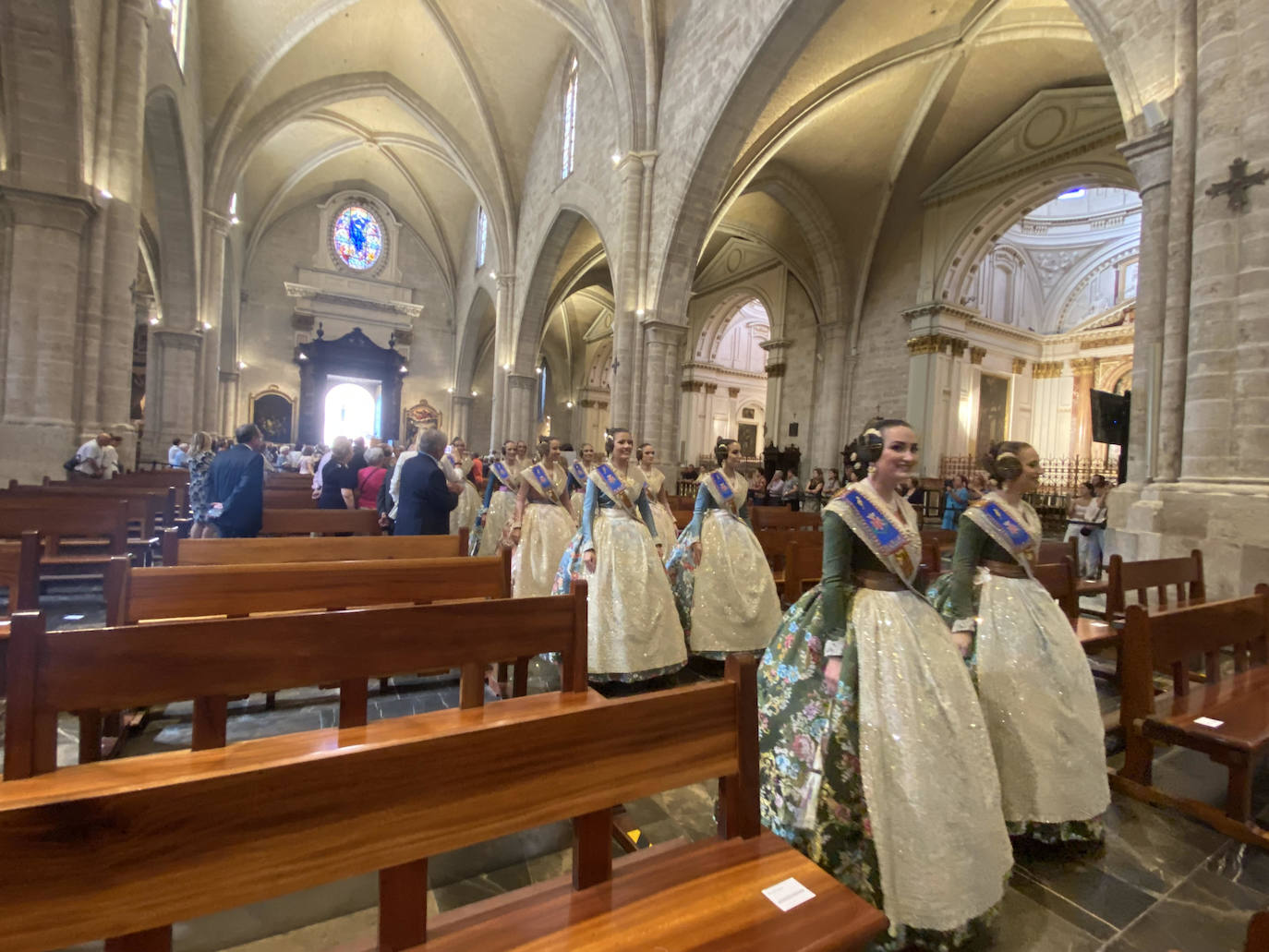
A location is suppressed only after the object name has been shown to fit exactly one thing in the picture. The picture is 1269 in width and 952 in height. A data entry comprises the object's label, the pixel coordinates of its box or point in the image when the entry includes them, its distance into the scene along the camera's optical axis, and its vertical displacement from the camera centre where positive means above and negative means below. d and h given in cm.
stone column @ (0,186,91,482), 834 +158
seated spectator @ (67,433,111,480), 848 -16
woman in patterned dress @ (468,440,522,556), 693 -45
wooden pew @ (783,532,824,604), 451 -66
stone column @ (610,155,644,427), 1258 +352
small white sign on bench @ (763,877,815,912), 129 -88
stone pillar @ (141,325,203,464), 1527 +162
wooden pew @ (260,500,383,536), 512 -54
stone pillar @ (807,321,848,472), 1709 +226
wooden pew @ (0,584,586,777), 138 -57
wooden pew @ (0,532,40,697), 284 -58
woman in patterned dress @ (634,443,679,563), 524 -23
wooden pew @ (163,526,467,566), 328 -51
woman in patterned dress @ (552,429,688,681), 394 -71
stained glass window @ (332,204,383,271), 2584 +926
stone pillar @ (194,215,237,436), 1580 +360
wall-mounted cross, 473 +238
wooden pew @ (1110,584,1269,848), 253 -94
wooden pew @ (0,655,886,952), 87 -64
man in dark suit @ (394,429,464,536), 504 -23
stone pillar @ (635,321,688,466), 1234 +181
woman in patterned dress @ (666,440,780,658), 455 -77
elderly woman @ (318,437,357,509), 652 -25
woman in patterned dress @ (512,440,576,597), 552 -57
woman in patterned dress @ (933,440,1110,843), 235 -74
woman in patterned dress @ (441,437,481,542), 809 -50
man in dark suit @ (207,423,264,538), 491 -27
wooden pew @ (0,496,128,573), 487 -55
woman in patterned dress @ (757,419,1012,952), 179 -81
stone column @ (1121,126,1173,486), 547 +185
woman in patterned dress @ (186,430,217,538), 523 -34
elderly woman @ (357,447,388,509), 696 -21
